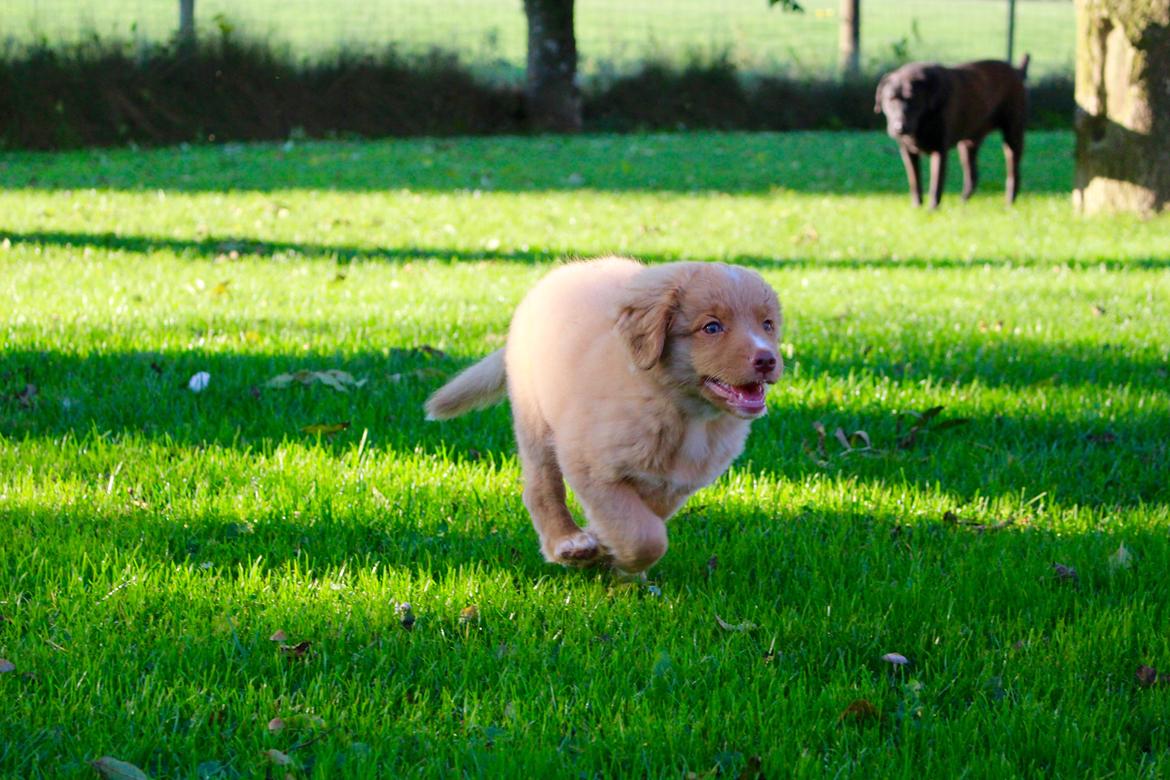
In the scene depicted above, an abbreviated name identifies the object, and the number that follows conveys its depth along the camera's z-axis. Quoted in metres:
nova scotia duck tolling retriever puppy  6.25
